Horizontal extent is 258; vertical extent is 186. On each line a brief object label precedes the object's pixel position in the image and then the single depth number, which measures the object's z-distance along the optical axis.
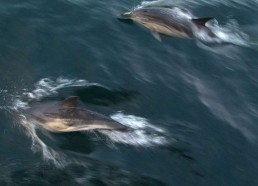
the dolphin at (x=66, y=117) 13.73
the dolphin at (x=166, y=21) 19.56
